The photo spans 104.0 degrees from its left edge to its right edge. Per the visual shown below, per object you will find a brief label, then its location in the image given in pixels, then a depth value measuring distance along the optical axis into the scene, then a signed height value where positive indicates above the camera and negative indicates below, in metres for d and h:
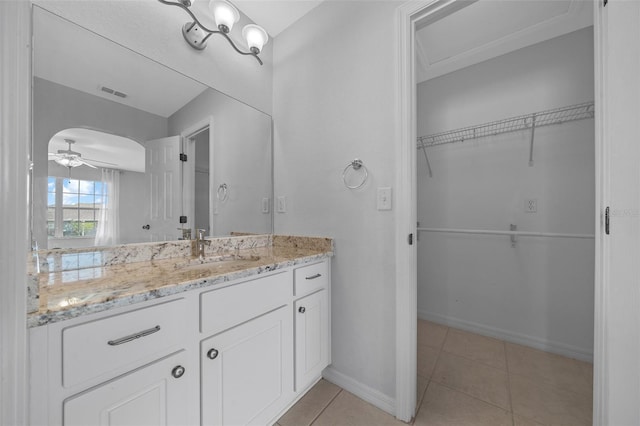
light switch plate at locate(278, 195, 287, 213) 1.83 +0.06
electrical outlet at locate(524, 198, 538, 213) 2.03 +0.06
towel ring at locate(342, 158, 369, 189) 1.45 +0.26
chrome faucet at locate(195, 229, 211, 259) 1.40 -0.17
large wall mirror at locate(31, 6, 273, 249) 1.00 +0.33
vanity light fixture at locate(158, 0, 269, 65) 1.41 +1.07
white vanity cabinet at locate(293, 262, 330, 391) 1.31 -0.62
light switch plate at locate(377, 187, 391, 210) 1.36 +0.08
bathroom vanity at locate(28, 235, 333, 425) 0.63 -0.41
